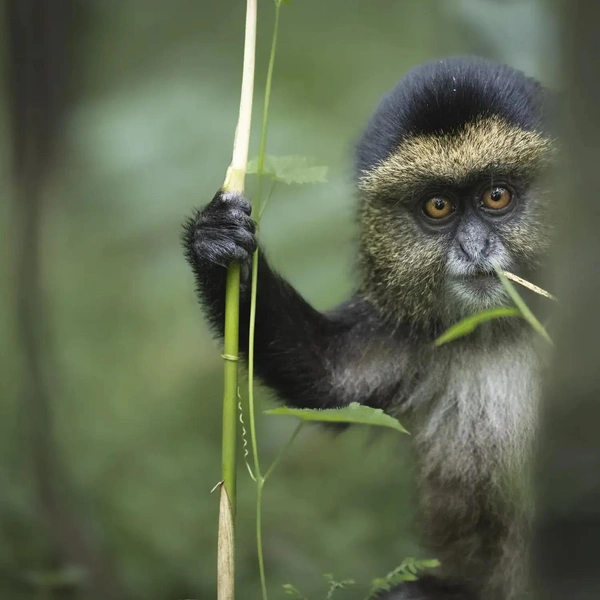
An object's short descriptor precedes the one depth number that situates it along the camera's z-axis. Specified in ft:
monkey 19.51
